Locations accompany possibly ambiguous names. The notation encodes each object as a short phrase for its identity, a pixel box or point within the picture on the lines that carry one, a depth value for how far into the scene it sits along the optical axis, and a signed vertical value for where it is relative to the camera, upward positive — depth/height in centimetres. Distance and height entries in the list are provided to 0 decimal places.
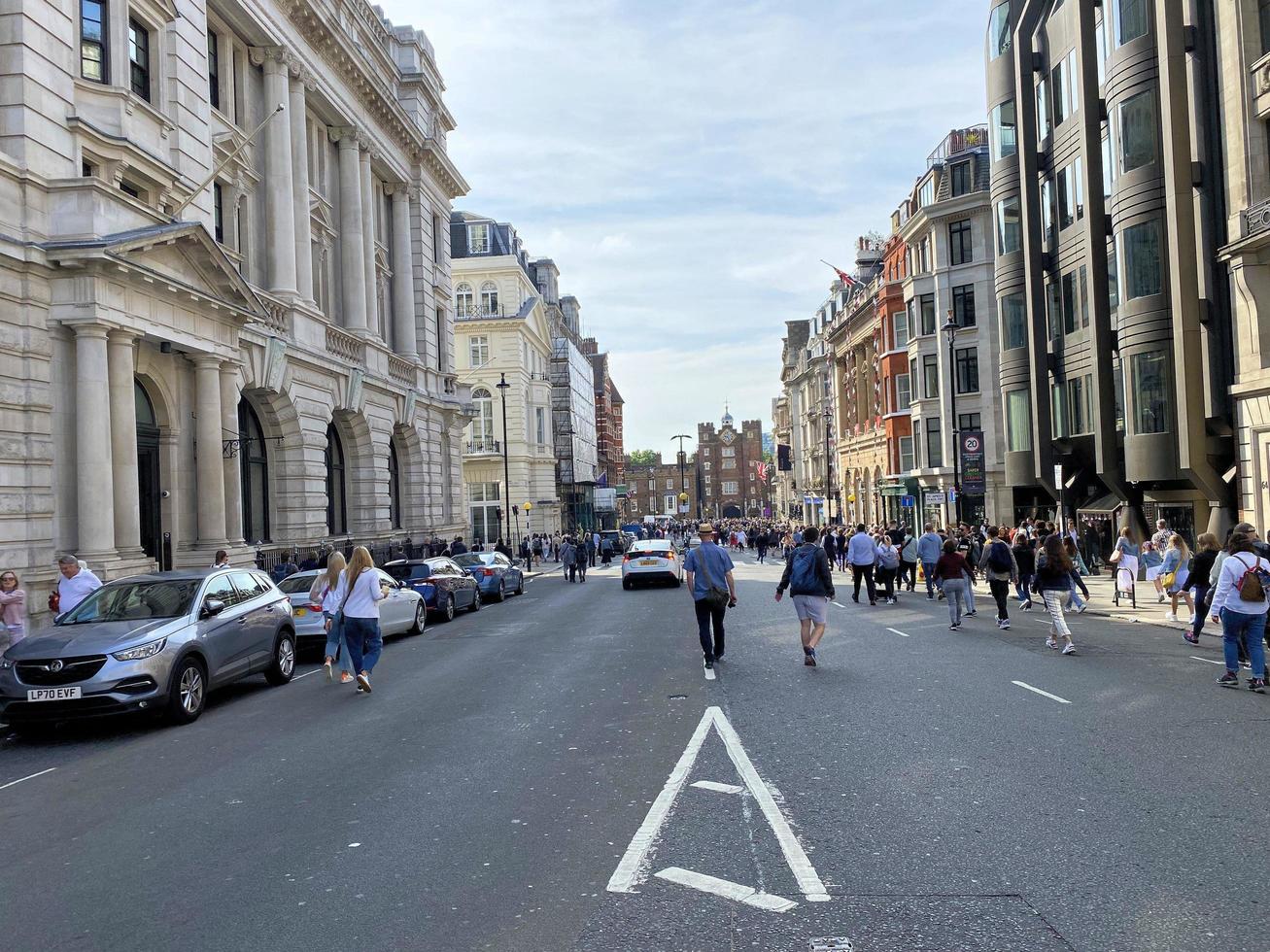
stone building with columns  1688 +515
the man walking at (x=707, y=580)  1264 -97
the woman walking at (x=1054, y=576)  1383 -117
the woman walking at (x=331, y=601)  1227 -106
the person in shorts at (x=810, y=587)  1254 -109
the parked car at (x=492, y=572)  2814 -176
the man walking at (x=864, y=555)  2256 -129
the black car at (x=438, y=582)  2191 -152
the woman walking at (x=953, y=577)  1680 -140
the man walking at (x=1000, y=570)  1723 -134
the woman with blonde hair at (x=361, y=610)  1184 -112
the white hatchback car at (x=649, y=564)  2983 -174
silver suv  984 -134
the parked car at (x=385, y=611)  1596 -165
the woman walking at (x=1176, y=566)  1670 -134
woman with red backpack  1040 -126
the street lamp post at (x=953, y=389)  3184 +332
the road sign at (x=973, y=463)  3184 +100
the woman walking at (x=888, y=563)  2295 -152
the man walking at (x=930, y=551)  2322 -131
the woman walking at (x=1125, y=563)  2027 -151
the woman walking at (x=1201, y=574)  1324 -120
